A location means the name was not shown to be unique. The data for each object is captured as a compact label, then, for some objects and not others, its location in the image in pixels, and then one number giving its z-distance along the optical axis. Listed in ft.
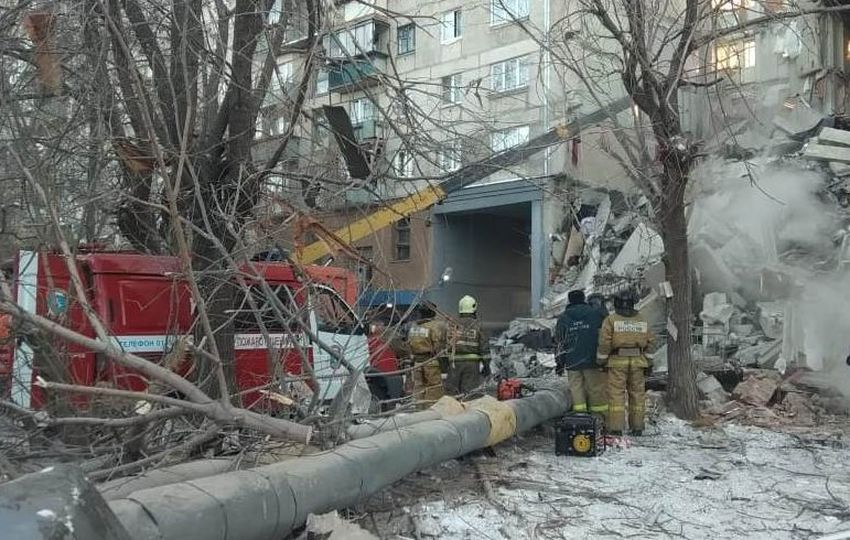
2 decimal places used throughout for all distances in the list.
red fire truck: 19.19
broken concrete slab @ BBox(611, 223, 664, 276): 55.10
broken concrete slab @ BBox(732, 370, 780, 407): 33.86
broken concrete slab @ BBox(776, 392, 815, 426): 31.94
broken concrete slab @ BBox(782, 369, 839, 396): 35.17
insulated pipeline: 11.24
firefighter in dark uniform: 27.53
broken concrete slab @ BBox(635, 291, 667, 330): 48.78
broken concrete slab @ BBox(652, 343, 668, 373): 43.74
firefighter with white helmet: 31.68
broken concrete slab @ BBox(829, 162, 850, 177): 48.30
